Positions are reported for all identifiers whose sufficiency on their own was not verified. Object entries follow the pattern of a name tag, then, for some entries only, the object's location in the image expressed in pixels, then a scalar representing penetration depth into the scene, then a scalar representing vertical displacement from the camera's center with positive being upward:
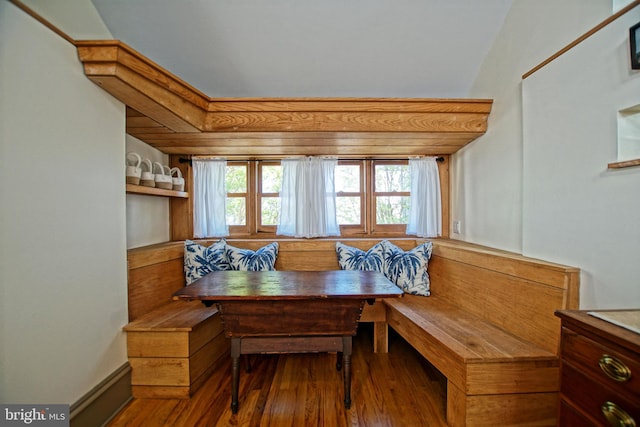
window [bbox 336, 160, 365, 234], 2.75 +0.23
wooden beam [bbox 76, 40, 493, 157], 1.67 +0.73
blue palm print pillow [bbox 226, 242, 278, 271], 2.25 -0.43
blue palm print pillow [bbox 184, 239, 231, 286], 2.18 -0.43
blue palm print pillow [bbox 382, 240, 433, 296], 2.17 -0.53
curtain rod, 2.61 +0.60
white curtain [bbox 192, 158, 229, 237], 2.56 +0.19
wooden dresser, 0.70 -0.53
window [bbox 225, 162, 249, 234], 2.72 +0.18
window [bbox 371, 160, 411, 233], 2.74 +0.19
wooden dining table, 1.45 -0.67
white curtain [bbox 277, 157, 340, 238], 2.58 +0.16
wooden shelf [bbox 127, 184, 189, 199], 1.76 +0.20
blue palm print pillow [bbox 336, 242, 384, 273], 2.27 -0.44
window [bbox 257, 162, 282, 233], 2.73 +0.21
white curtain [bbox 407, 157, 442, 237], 2.58 +0.13
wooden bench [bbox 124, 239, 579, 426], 1.26 -0.77
